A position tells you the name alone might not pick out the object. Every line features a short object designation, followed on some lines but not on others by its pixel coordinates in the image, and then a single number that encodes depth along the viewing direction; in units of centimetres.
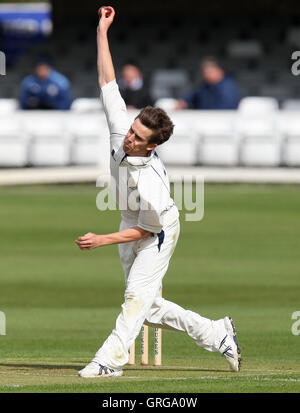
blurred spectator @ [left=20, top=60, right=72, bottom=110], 2733
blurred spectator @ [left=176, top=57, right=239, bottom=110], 2553
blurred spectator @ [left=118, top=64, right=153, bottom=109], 2478
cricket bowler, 790
